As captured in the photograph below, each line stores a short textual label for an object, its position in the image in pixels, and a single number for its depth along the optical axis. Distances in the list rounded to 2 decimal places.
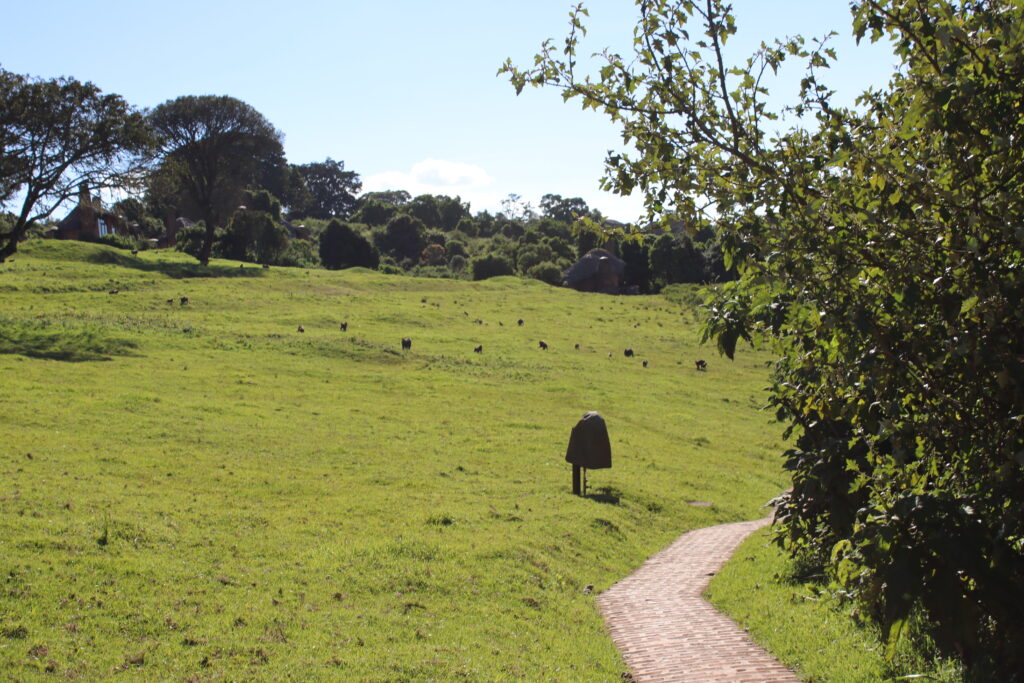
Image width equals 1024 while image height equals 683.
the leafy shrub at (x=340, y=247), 93.19
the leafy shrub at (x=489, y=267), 95.31
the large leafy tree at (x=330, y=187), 173.38
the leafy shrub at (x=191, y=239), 86.44
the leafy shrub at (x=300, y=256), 88.44
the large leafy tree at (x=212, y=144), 79.06
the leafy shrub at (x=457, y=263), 107.81
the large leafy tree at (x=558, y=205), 175.88
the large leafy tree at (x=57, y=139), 46.59
